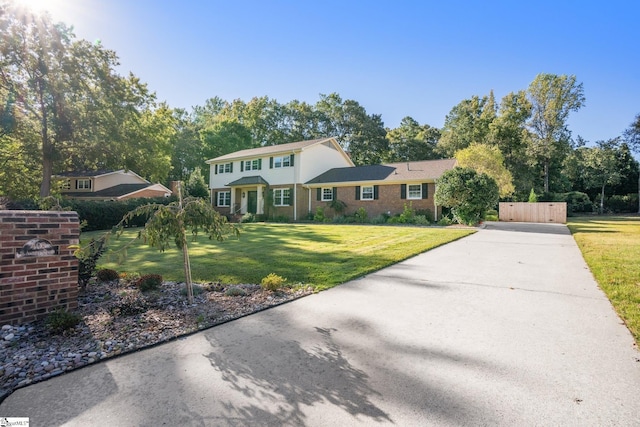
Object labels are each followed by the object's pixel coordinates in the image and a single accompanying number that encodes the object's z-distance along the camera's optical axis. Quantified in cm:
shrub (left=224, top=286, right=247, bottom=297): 465
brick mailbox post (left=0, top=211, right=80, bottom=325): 320
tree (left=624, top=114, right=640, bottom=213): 3631
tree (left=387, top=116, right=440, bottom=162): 3858
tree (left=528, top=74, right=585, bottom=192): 3284
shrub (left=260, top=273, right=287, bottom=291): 477
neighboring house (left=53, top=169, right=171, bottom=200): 3006
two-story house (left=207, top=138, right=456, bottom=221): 2005
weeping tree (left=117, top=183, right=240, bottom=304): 380
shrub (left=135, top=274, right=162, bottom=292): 480
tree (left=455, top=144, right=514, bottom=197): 2566
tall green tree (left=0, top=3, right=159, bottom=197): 1791
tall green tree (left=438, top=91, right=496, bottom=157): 3334
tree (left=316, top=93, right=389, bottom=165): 3959
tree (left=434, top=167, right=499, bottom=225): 1580
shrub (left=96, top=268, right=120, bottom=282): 544
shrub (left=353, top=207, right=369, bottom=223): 2048
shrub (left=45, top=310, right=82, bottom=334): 313
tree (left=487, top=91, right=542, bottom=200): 3134
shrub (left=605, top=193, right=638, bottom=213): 3514
